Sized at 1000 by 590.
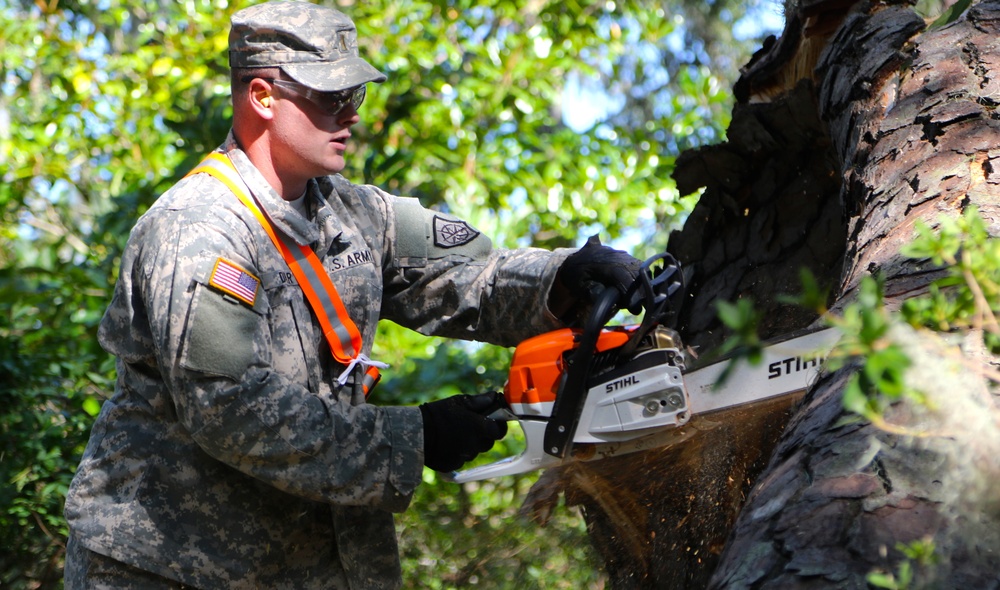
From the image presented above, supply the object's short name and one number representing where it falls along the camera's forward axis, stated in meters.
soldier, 4.04
